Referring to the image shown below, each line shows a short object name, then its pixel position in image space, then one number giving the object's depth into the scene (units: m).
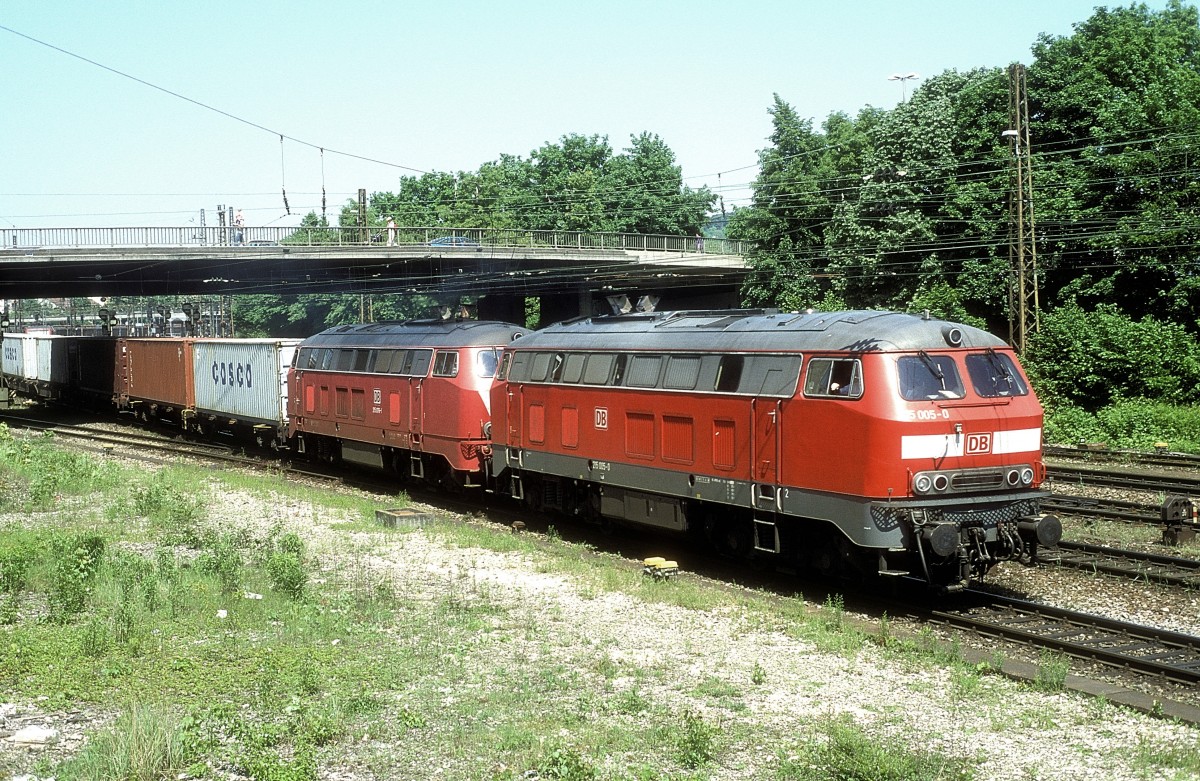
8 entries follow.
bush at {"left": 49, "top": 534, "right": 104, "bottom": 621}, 14.41
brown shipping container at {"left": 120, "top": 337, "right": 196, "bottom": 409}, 40.38
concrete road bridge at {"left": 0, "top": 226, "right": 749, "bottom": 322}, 48.72
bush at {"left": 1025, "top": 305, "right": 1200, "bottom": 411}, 37.78
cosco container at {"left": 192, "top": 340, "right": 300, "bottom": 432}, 33.06
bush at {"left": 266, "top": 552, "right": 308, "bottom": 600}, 15.54
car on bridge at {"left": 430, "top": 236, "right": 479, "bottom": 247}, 56.34
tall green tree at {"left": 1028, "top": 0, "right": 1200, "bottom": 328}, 40.66
